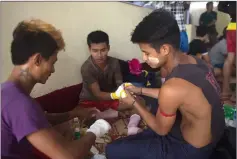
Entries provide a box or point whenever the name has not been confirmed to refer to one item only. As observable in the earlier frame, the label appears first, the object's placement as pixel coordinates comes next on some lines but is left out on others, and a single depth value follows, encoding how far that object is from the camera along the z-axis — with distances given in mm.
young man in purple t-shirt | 824
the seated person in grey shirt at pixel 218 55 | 1828
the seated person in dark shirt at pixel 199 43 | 1717
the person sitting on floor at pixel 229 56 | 1540
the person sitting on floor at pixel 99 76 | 1782
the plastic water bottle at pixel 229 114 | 1652
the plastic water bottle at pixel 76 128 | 1463
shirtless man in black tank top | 976
